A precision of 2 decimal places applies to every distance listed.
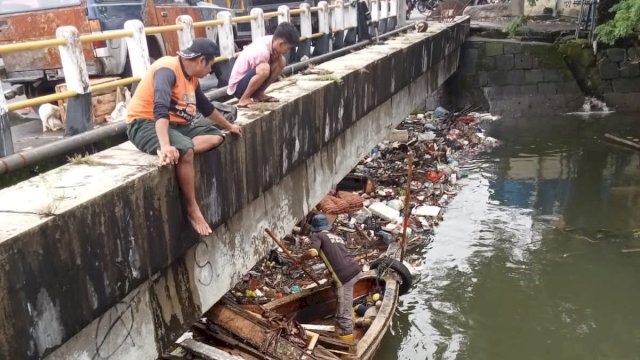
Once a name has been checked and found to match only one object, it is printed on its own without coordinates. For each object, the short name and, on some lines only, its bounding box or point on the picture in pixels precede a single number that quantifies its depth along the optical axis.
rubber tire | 8.39
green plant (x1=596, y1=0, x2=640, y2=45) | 12.36
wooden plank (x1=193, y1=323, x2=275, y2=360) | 5.71
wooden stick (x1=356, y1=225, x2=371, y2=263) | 10.27
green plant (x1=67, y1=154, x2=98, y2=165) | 4.11
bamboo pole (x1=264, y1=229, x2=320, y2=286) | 6.05
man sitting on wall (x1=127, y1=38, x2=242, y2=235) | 3.92
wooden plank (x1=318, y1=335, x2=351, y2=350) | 6.57
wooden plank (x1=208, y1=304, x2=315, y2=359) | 5.71
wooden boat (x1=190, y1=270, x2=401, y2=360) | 5.73
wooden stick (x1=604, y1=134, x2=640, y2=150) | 15.42
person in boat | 7.25
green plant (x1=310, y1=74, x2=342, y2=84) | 7.54
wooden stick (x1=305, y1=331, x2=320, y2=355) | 6.15
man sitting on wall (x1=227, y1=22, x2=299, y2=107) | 5.96
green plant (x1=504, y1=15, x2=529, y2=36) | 18.05
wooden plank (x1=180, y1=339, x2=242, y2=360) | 5.25
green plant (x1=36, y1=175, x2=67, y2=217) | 3.11
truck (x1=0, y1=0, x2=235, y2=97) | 6.81
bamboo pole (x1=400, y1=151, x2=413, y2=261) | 8.94
